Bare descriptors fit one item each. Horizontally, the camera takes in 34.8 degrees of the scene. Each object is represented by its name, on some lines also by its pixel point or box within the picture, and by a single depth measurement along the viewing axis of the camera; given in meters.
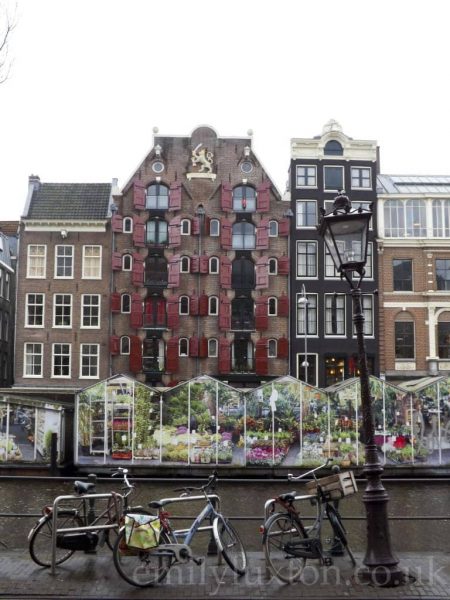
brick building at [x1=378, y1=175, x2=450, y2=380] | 40.09
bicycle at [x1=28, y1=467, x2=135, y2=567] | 9.02
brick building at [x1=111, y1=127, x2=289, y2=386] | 40.03
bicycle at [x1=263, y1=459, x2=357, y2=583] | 8.71
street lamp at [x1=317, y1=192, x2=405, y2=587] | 8.52
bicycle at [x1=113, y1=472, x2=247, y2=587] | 8.36
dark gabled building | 39.94
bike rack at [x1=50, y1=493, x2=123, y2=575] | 8.84
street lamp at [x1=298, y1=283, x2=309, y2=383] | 38.31
